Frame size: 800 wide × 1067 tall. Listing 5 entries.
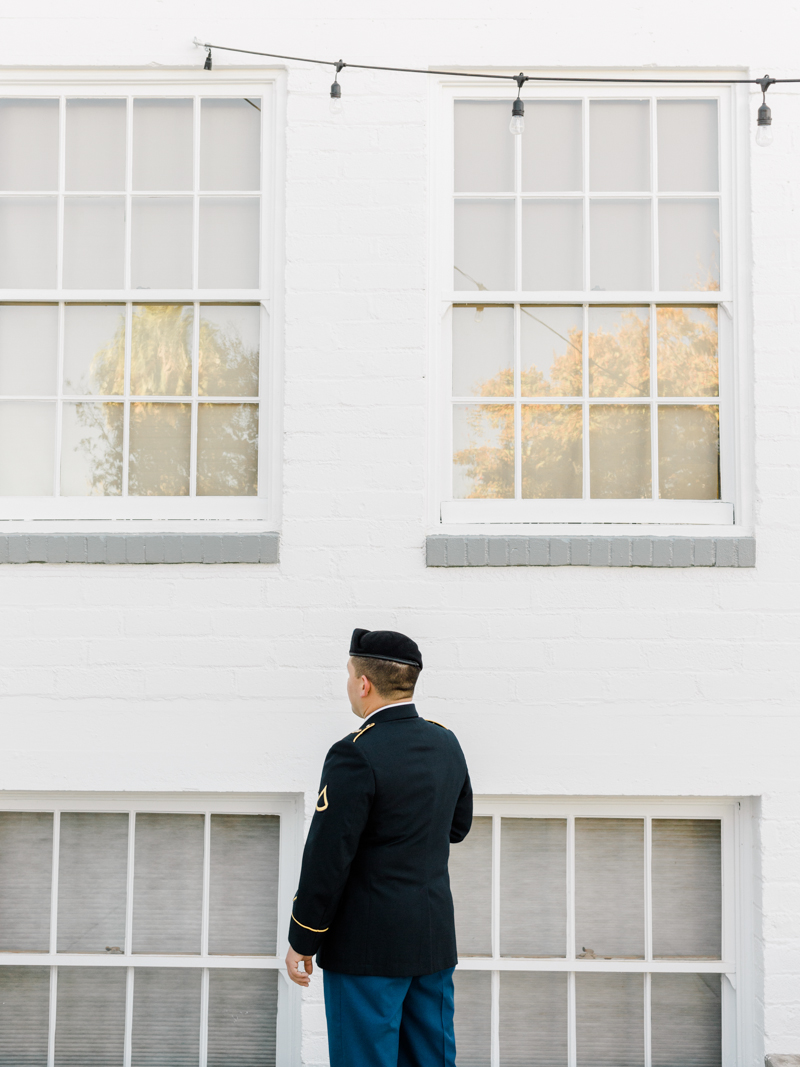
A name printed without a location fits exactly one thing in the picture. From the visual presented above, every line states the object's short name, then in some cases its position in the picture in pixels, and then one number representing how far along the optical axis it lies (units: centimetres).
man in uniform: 258
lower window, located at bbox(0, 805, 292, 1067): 359
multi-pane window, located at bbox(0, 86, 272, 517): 371
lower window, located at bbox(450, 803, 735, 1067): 355
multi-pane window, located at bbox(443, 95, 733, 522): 369
